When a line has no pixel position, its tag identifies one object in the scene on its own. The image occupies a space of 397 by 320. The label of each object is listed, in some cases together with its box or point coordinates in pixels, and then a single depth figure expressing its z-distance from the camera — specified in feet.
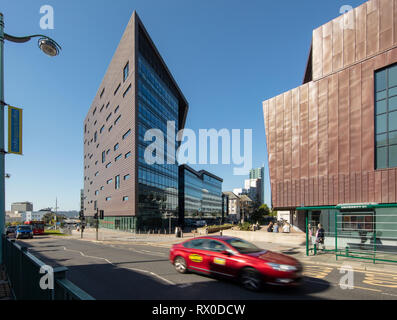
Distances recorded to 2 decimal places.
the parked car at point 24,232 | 96.07
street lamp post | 25.54
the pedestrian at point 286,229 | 80.38
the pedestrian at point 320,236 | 48.51
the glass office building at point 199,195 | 203.51
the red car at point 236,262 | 22.66
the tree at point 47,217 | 390.83
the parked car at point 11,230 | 119.85
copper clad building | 55.67
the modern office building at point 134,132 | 130.00
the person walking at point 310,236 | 55.19
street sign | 26.48
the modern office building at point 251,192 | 605.97
